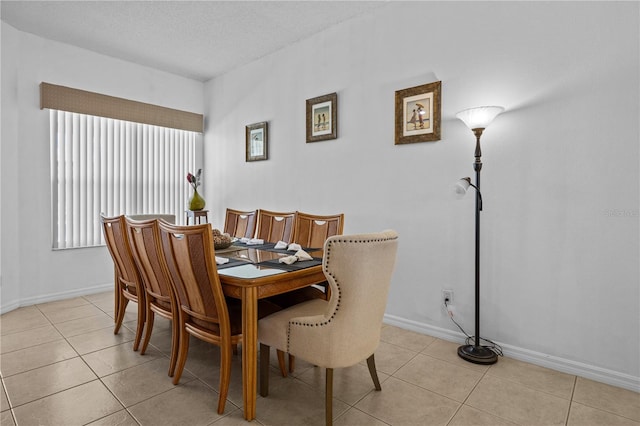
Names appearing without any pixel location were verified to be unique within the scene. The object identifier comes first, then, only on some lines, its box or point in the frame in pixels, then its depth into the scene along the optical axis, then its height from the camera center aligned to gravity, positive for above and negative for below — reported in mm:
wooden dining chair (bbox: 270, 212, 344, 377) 2316 -232
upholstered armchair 1511 -502
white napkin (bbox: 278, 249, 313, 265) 2005 -297
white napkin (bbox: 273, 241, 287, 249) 2578 -275
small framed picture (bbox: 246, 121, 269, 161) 4160 +835
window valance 3668 +1202
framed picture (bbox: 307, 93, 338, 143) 3422 +931
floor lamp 2299 +150
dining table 1679 -395
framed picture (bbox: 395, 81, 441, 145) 2762 +788
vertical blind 3832 +446
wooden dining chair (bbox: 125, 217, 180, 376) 2007 -423
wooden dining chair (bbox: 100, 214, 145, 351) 2410 -490
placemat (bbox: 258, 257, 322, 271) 1930 -325
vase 3993 +62
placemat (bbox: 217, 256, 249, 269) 1942 -322
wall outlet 2713 -693
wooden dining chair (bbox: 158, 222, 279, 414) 1669 -450
